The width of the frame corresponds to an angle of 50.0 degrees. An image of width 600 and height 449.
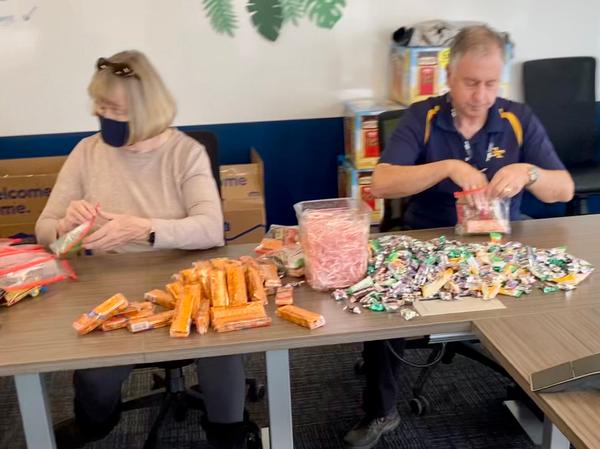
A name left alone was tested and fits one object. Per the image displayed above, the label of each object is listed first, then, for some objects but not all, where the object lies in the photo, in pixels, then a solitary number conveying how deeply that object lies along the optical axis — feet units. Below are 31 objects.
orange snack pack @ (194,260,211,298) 4.59
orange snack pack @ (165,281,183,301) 4.55
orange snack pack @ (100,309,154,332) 4.25
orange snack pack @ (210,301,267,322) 4.25
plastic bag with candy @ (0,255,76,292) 4.78
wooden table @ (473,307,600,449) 3.15
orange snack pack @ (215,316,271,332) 4.18
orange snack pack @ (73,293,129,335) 4.20
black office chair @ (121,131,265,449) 6.48
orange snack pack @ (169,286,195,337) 4.12
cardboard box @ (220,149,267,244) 10.14
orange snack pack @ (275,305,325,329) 4.15
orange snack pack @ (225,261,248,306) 4.45
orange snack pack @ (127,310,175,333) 4.21
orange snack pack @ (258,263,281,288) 4.73
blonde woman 5.28
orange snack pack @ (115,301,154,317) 4.38
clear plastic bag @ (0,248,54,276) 4.91
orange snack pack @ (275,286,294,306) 4.49
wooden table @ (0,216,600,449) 3.96
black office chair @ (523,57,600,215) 11.07
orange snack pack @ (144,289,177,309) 4.53
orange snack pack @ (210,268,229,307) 4.42
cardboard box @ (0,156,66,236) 10.06
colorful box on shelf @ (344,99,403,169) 10.28
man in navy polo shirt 5.90
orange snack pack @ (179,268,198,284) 4.69
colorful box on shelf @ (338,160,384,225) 10.55
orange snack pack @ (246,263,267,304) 4.52
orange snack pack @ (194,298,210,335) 4.17
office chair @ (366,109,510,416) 6.93
